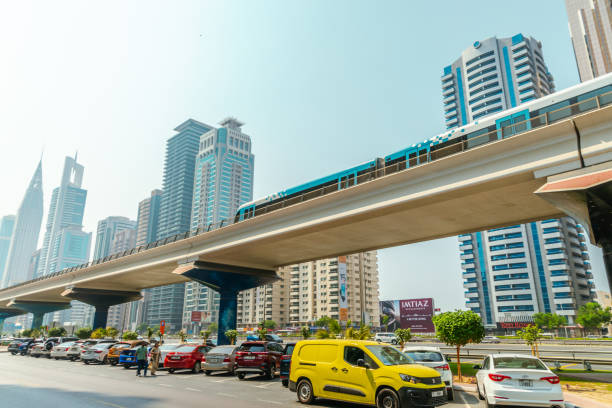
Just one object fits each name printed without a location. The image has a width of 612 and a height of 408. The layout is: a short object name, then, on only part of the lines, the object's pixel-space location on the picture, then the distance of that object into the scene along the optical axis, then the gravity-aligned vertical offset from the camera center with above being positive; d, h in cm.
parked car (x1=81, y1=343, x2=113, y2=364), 2698 -209
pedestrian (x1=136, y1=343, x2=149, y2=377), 1989 -176
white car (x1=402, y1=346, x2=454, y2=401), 1309 -128
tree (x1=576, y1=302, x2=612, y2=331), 8875 +91
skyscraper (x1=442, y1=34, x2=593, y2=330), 11625 +2313
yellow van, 979 -140
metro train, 1859 +1112
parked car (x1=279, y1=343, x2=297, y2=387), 1670 -187
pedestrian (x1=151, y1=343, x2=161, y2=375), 2069 -177
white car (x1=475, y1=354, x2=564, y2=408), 979 -157
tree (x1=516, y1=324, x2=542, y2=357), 2124 -61
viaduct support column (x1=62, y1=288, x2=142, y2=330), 6439 +427
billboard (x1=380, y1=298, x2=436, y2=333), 7138 +149
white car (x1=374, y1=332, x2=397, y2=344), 4725 -171
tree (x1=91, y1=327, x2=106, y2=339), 5670 -157
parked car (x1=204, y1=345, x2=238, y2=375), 2012 -185
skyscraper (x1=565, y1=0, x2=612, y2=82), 15600 +11689
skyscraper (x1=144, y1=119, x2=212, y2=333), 19375 +612
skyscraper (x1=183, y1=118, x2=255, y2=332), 18275 +5541
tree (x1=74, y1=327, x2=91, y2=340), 6500 -164
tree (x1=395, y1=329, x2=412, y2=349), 2402 -74
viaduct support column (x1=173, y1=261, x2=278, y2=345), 4316 +489
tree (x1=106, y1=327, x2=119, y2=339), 5872 -134
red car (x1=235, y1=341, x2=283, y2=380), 1867 -170
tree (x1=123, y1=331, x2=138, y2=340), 5000 -164
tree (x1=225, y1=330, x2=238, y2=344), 4037 -124
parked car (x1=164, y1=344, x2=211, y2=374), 2166 -194
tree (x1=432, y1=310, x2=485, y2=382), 1842 -26
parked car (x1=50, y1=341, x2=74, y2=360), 3153 -217
